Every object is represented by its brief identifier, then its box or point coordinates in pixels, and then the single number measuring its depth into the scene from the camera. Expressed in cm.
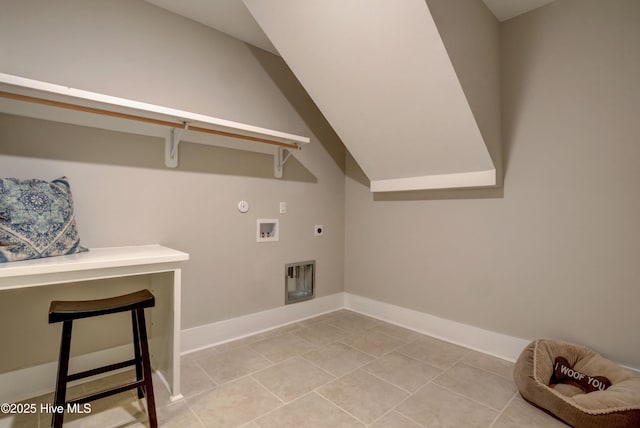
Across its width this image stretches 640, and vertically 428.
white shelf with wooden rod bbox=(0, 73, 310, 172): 159
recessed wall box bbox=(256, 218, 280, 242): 278
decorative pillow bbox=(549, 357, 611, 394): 172
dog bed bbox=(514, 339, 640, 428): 144
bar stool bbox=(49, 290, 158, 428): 135
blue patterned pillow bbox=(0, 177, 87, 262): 148
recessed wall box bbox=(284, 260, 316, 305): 304
